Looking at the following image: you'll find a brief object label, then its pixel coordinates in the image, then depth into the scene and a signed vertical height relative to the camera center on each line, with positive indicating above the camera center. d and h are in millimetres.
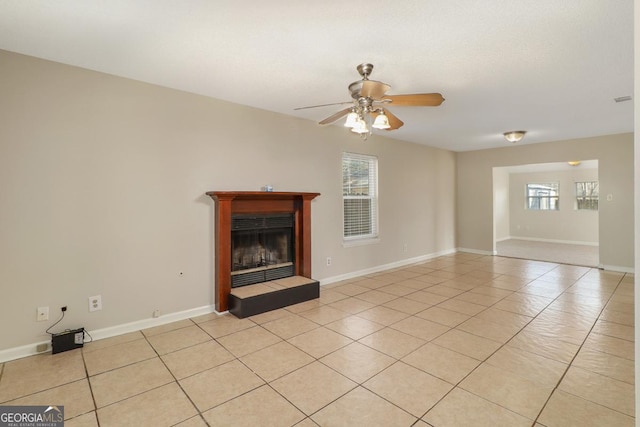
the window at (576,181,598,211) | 8398 +408
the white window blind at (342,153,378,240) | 5074 +294
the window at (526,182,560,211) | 9102 +423
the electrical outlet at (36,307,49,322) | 2555 -832
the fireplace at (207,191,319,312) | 3443 -315
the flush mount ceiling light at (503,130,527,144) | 5156 +1304
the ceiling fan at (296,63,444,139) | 2506 +966
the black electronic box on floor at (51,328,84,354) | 2533 -1061
